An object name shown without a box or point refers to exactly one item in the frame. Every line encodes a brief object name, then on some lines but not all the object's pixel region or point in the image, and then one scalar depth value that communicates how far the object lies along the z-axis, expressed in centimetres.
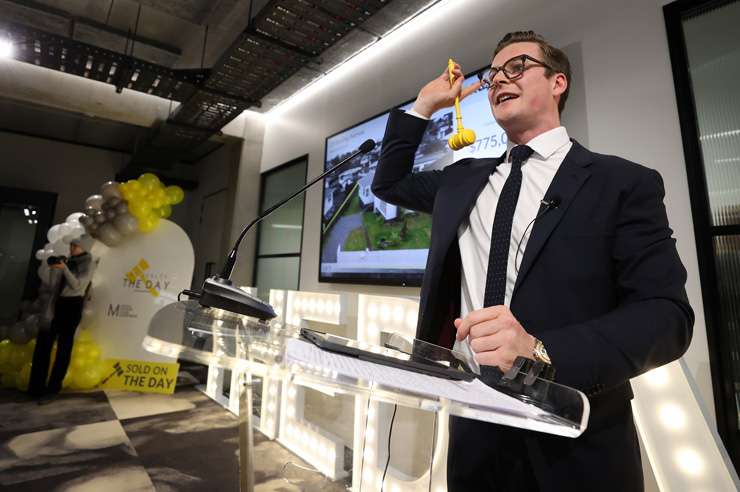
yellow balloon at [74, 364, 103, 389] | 396
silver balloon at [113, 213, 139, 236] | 422
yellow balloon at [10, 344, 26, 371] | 410
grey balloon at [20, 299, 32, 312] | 482
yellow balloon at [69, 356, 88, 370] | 397
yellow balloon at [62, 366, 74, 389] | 395
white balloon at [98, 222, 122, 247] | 420
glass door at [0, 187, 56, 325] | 630
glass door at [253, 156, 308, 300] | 453
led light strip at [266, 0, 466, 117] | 314
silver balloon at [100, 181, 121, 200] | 437
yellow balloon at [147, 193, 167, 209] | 455
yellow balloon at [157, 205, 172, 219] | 475
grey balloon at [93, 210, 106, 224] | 422
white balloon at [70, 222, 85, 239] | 455
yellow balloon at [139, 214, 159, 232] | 443
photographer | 374
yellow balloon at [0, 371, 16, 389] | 407
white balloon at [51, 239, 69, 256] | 462
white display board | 416
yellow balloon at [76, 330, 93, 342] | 411
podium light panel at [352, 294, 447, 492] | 187
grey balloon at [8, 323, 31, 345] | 409
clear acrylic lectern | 44
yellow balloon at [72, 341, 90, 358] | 402
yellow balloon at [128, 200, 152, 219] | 438
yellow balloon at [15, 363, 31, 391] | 390
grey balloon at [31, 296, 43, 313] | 441
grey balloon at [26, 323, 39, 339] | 412
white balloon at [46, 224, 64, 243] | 480
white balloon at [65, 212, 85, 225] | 471
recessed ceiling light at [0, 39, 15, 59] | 341
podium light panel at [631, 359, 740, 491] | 120
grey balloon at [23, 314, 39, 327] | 414
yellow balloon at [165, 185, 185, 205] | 481
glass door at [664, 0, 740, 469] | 163
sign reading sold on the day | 409
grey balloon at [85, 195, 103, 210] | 435
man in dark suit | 64
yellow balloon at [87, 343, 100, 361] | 406
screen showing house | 262
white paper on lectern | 44
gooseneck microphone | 89
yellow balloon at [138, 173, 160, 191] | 462
